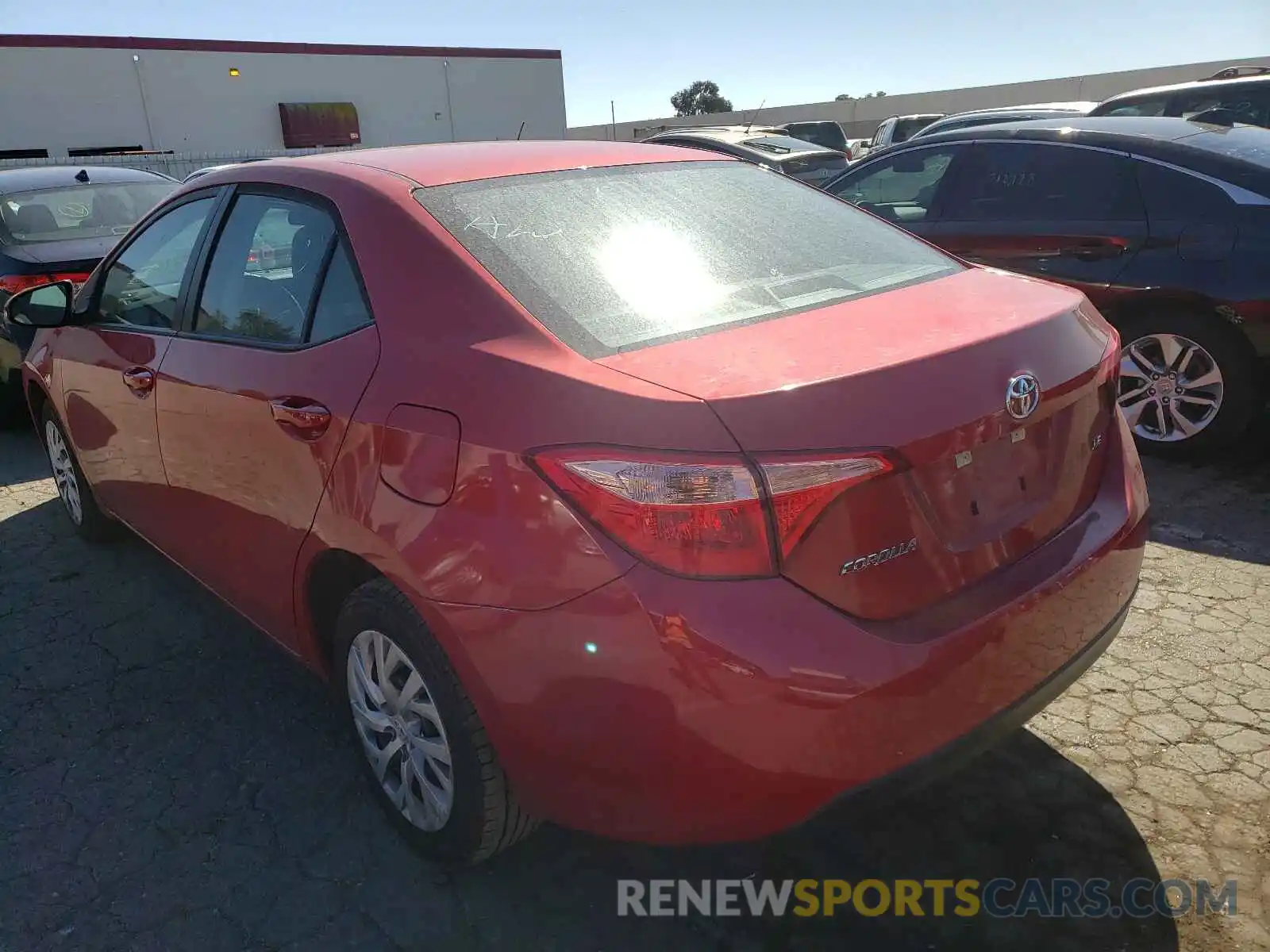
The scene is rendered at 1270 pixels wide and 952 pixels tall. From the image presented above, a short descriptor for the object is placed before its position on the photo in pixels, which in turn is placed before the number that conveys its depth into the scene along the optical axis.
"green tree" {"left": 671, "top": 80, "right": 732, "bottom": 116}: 80.69
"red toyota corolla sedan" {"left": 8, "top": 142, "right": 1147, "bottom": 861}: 1.71
